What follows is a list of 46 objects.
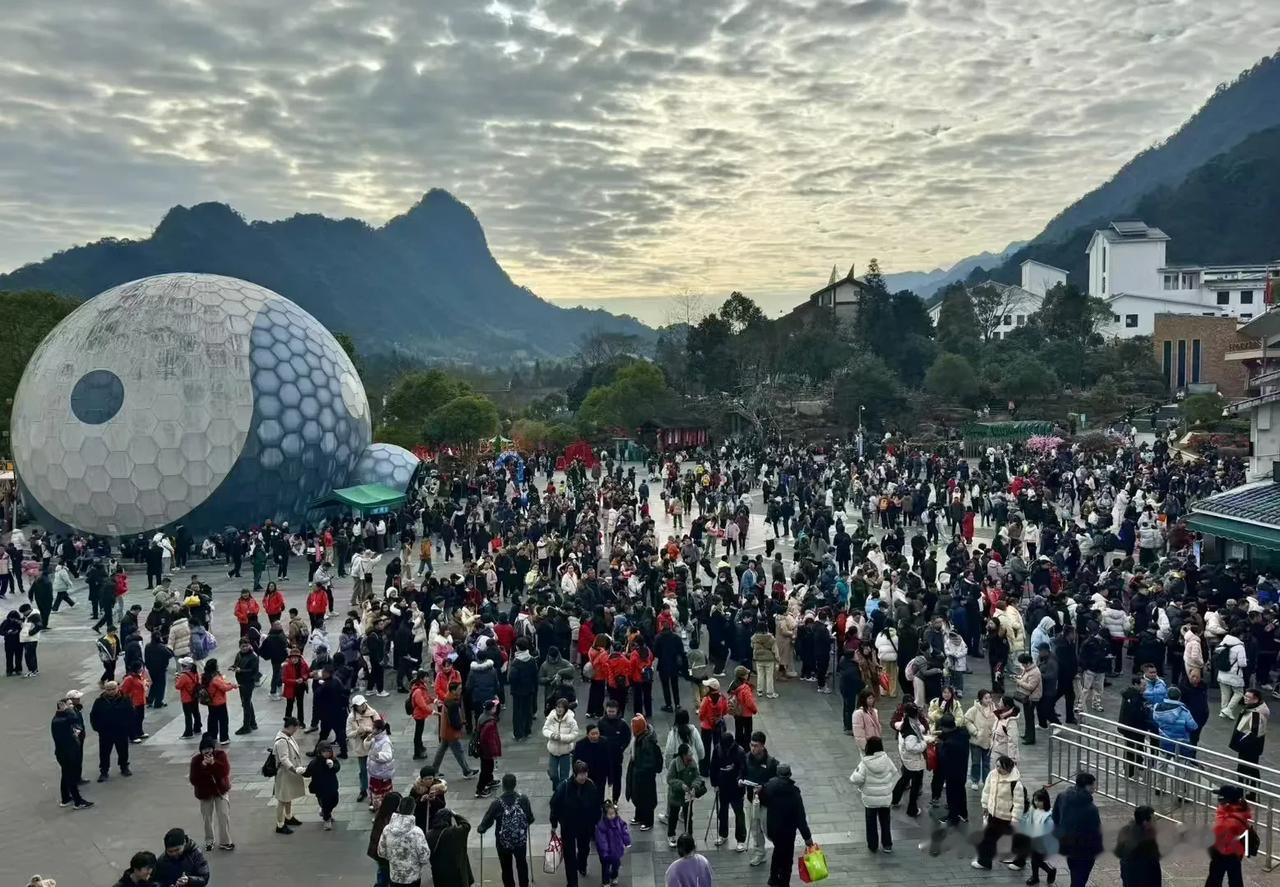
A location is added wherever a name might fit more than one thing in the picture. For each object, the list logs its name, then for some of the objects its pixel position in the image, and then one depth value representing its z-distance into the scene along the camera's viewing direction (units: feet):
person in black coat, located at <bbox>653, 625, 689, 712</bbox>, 38.32
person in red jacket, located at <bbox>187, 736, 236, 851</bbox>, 27.12
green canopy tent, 75.87
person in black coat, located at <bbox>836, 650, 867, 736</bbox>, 35.42
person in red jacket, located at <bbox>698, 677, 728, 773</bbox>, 30.60
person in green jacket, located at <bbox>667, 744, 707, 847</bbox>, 27.02
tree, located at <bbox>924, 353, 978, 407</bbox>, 169.27
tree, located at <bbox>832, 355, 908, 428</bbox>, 164.25
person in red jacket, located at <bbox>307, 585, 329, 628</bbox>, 47.80
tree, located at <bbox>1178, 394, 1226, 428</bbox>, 130.34
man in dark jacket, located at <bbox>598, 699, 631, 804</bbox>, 29.63
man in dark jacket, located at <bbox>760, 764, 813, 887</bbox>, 24.63
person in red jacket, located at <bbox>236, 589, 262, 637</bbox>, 44.02
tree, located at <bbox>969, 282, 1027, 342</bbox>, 230.89
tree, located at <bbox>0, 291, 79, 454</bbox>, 114.11
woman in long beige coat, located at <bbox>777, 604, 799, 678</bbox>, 43.11
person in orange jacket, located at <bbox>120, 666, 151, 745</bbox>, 35.27
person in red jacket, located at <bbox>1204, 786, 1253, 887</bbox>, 22.34
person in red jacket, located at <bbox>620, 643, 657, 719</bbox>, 36.45
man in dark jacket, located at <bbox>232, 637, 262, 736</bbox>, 36.04
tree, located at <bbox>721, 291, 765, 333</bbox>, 200.64
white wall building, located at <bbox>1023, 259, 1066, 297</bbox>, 287.28
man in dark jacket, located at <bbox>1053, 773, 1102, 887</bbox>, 22.38
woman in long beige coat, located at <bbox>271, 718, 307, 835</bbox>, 28.37
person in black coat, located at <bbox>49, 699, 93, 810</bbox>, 30.50
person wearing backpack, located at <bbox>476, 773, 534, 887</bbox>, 24.20
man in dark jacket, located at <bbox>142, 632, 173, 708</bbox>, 39.24
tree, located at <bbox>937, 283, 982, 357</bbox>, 204.74
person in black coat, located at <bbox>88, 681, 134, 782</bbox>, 32.73
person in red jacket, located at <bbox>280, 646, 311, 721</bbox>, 36.24
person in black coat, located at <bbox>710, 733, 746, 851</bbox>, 27.50
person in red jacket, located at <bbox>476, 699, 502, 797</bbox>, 31.09
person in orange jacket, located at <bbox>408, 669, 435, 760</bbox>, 33.50
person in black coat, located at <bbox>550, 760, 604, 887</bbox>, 25.25
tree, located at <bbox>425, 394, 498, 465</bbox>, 123.65
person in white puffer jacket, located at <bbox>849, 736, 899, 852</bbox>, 26.35
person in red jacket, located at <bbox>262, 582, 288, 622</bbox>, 47.60
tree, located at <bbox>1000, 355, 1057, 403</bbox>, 170.09
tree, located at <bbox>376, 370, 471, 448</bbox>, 140.77
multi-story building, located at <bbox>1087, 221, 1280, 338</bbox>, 217.15
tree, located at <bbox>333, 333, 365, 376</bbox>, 169.58
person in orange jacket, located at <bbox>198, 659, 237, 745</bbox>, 34.83
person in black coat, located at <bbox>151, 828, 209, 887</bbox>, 20.51
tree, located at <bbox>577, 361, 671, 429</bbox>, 157.48
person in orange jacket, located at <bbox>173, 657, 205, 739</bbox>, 36.27
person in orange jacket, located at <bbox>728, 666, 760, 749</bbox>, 32.58
